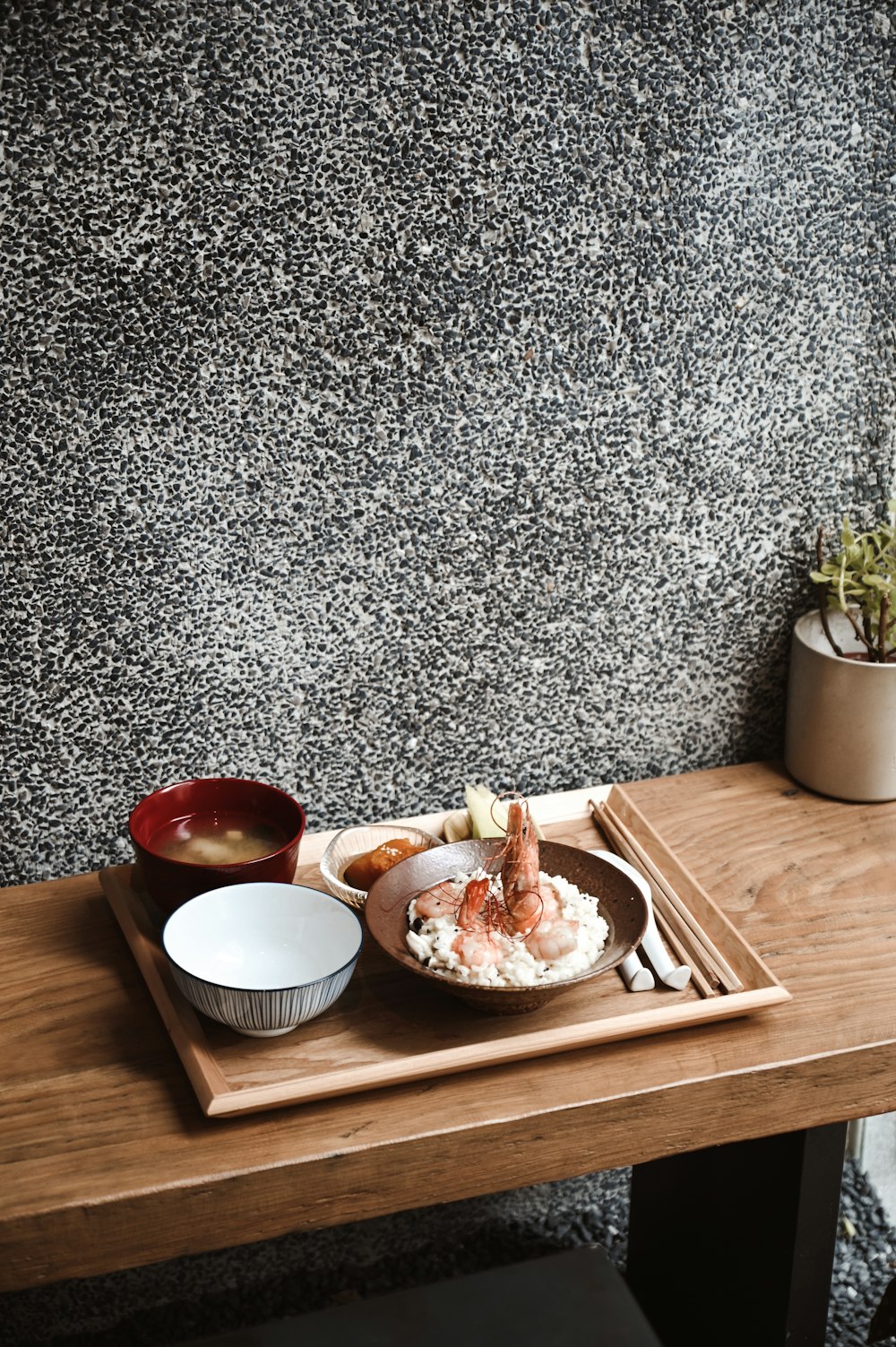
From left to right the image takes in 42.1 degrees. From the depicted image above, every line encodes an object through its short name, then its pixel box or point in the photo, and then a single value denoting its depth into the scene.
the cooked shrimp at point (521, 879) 1.07
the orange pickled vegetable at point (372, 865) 1.22
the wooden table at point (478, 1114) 0.92
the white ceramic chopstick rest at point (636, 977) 1.11
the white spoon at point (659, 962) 1.10
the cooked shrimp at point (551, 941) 1.04
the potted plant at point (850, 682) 1.36
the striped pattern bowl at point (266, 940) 1.04
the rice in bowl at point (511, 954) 1.02
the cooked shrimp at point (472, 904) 1.06
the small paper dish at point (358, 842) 1.25
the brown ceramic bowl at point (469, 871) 1.02
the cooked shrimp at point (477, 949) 1.02
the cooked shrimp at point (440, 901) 1.10
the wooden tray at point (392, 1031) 0.98
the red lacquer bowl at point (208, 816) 1.11
